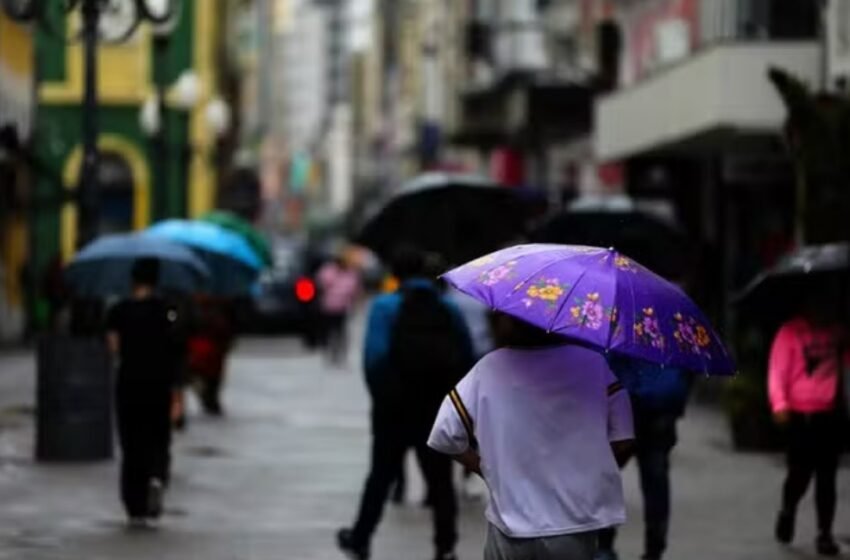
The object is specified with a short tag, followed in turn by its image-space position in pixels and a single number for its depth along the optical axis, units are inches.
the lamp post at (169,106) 1354.6
